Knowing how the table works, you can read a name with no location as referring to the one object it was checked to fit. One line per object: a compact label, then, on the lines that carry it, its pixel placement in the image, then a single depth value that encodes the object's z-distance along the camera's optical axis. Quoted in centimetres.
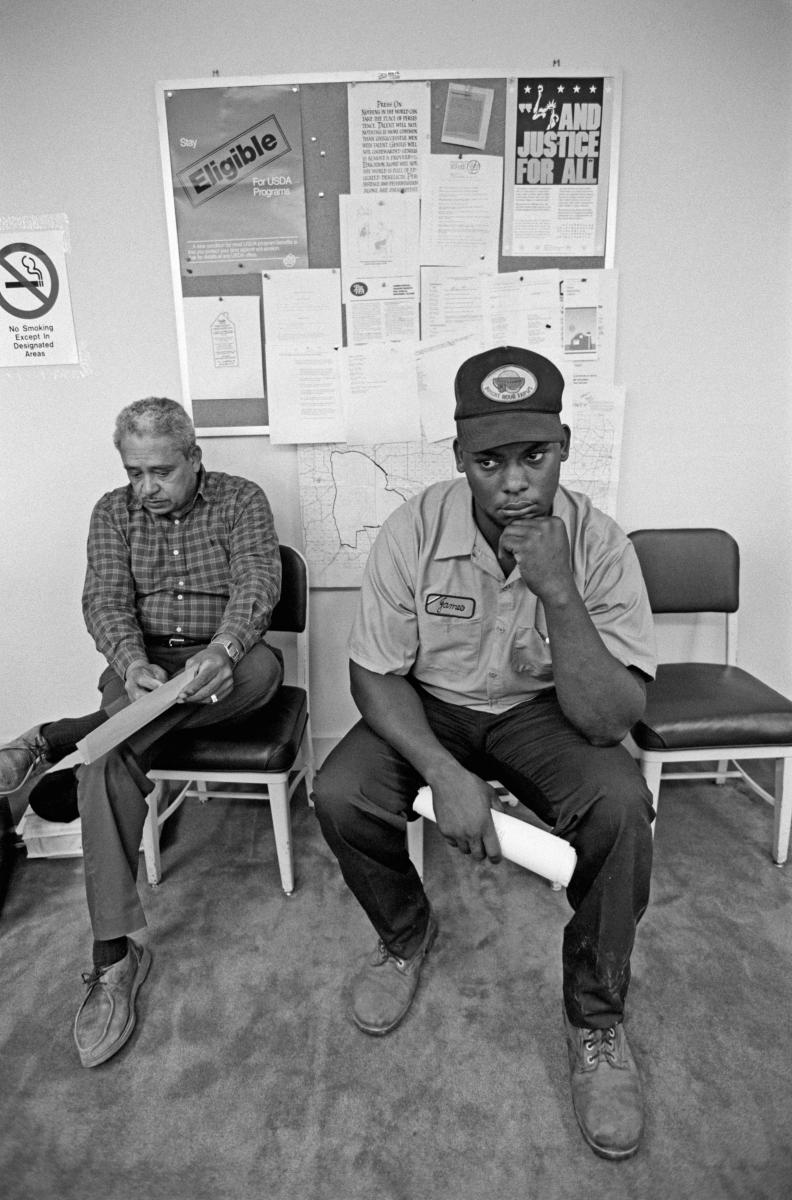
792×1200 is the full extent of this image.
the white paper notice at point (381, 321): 210
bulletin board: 197
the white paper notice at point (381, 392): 213
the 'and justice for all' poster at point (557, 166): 197
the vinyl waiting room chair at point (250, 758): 166
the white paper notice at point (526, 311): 208
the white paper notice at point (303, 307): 208
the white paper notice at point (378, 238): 203
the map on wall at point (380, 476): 220
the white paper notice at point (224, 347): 210
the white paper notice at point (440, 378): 212
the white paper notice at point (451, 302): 208
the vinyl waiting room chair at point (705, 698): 172
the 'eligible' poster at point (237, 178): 198
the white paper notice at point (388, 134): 197
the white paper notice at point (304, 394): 213
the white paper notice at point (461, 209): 201
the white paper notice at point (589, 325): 208
